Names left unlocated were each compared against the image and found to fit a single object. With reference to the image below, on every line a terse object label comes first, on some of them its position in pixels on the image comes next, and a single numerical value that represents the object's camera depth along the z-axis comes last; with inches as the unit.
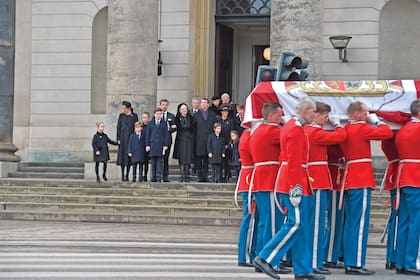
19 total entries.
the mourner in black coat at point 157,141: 917.2
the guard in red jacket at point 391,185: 518.3
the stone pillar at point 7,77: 1066.7
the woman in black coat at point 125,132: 962.1
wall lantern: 1120.1
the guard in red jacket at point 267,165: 499.5
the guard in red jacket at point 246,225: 519.2
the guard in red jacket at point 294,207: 470.9
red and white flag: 527.2
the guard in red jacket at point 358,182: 502.6
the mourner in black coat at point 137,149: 932.6
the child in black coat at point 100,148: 975.6
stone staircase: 807.7
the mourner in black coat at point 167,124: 927.0
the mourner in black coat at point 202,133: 936.3
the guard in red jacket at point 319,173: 496.7
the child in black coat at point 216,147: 917.8
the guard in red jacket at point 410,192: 505.4
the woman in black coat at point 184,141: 930.1
